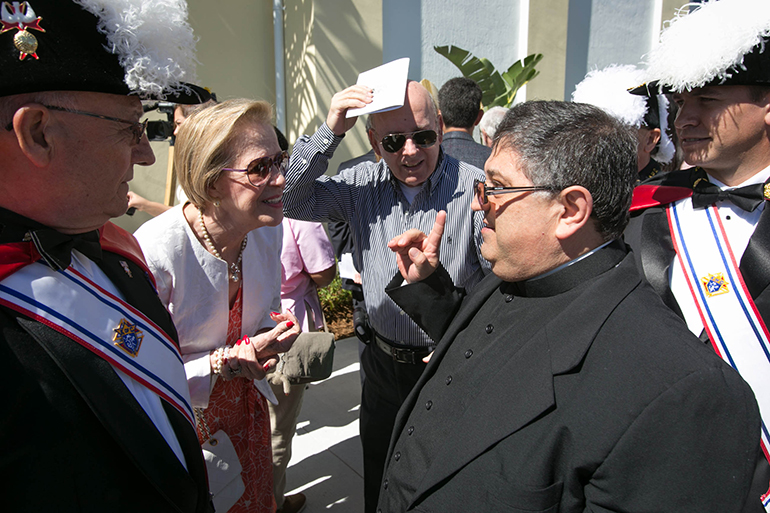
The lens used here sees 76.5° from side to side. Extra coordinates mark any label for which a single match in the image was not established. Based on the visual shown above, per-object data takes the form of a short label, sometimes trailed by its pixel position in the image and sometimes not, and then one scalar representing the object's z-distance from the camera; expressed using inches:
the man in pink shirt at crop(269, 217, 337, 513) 121.2
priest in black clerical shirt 43.1
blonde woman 79.1
